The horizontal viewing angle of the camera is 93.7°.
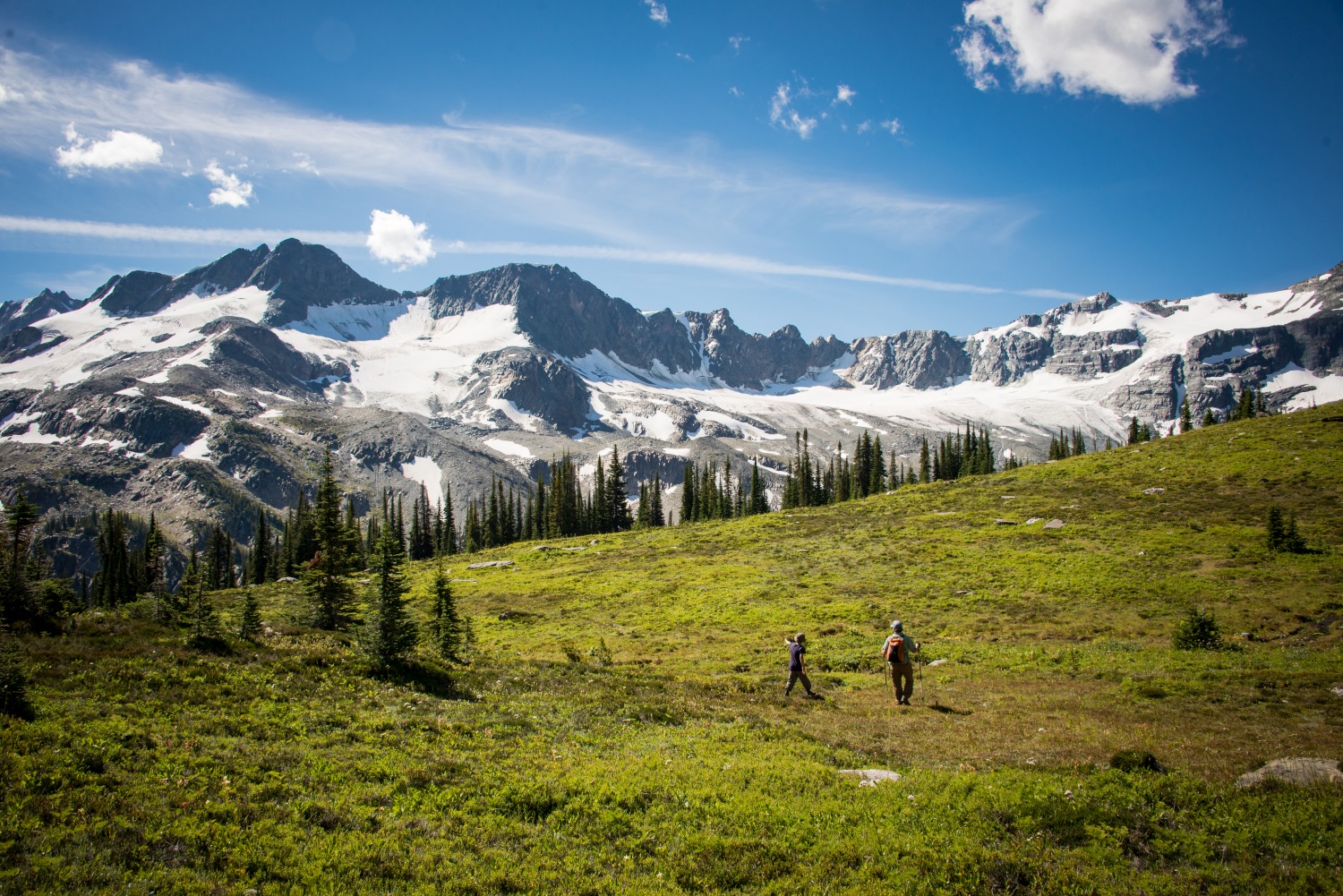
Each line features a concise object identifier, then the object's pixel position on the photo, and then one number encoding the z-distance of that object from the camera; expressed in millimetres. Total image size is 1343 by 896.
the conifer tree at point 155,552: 87688
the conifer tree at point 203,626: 20094
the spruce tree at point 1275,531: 36781
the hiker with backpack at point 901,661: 20438
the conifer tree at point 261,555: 115312
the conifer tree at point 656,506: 142162
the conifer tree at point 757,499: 132375
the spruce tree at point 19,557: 19641
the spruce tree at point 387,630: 21031
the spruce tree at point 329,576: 33531
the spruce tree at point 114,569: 101250
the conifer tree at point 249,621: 23412
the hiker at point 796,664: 22203
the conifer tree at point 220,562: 120500
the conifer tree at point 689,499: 135125
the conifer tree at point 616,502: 126981
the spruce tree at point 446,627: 26109
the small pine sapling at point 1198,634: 24531
